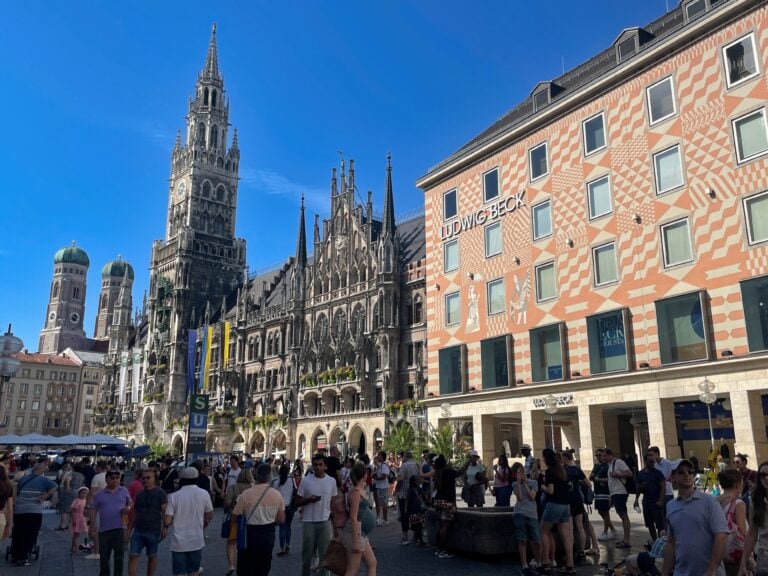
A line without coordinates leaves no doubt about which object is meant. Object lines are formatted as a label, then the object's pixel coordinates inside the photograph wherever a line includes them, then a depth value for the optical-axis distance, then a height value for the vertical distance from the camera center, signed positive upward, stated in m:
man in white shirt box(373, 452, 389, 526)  17.69 -1.15
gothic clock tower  79.88 +25.43
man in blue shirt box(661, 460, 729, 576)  5.85 -0.86
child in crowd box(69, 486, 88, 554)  14.69 -1.70
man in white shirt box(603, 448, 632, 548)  12.65 -0.99
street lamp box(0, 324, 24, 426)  16.88 +2.31
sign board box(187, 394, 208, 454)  21.52 +0.59
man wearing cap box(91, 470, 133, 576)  10.07 -1.25
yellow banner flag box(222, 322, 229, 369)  42.92 +7.01
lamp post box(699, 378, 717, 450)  20.84 +1.36
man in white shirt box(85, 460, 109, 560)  13.08 -1.32
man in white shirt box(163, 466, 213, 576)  8.89 -1.15
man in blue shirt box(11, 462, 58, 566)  12.41 -1.38
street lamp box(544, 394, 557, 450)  25.86 +1.34
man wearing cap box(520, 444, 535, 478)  17.12 -0.54
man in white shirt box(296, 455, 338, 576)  9.80 -1.00
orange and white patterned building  22.98 +7.42
